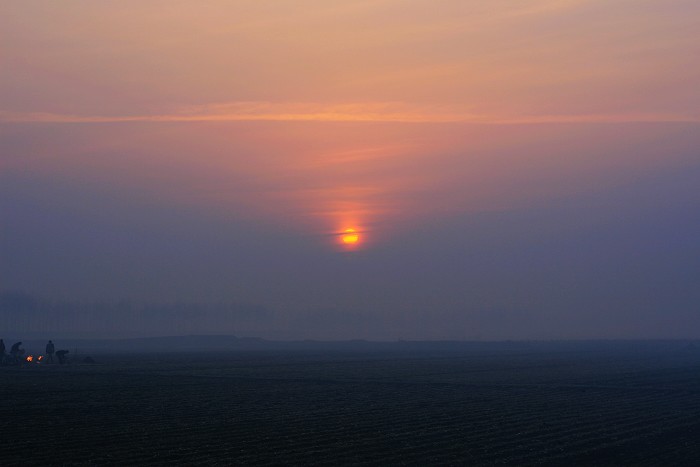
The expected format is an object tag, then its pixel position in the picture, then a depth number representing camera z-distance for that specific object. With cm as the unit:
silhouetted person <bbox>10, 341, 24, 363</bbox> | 8344
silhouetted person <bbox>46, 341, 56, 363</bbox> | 8838
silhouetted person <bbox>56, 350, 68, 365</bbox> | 8594
